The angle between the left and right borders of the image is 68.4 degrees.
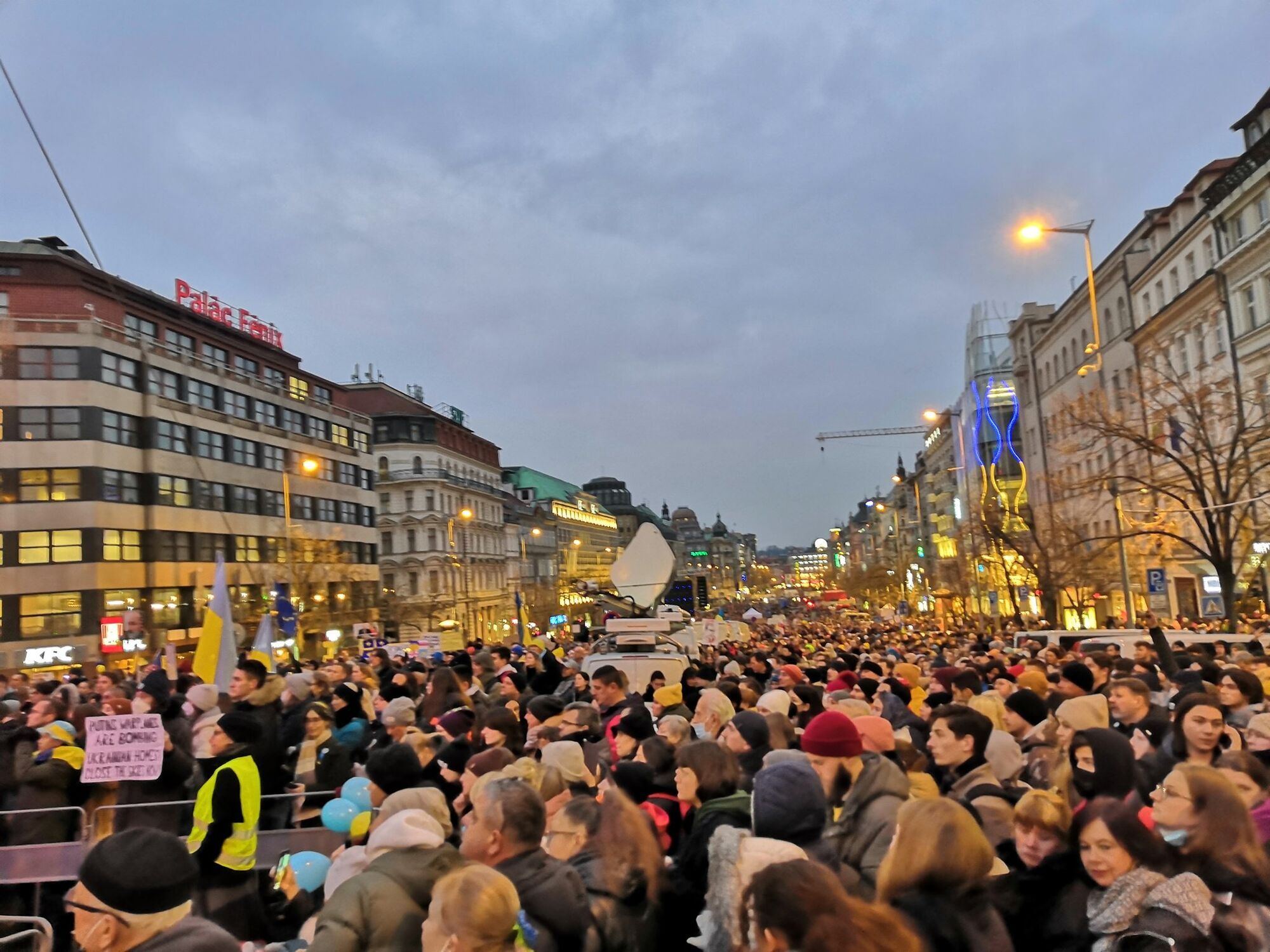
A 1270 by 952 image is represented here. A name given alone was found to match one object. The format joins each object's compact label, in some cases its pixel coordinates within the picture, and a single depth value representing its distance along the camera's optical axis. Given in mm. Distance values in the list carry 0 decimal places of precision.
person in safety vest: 5445
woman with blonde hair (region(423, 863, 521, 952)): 2986
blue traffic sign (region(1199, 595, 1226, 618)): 22234
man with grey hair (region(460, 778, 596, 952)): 3727
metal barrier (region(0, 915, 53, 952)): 5344
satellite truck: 13695
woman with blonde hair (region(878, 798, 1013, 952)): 3146
